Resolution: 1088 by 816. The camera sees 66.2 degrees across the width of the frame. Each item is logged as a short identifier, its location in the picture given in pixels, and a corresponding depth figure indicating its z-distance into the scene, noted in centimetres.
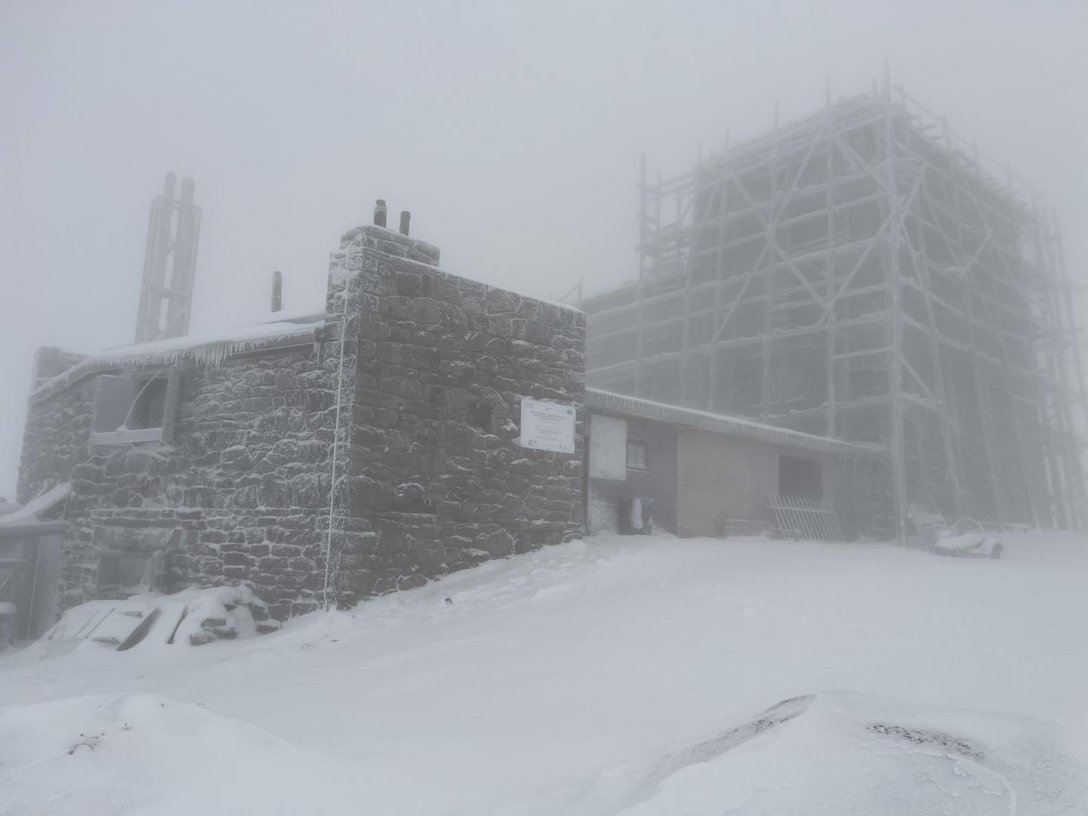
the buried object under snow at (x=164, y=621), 855
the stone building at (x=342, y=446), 877
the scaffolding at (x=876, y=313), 1900
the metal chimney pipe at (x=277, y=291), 1181
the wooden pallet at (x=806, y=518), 1578
